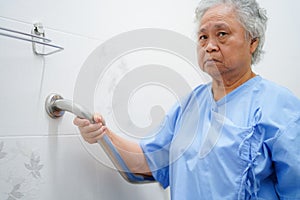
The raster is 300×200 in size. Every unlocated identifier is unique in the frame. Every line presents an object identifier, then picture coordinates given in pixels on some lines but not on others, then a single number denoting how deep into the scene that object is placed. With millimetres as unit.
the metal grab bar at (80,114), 672
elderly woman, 701
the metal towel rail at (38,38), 612
